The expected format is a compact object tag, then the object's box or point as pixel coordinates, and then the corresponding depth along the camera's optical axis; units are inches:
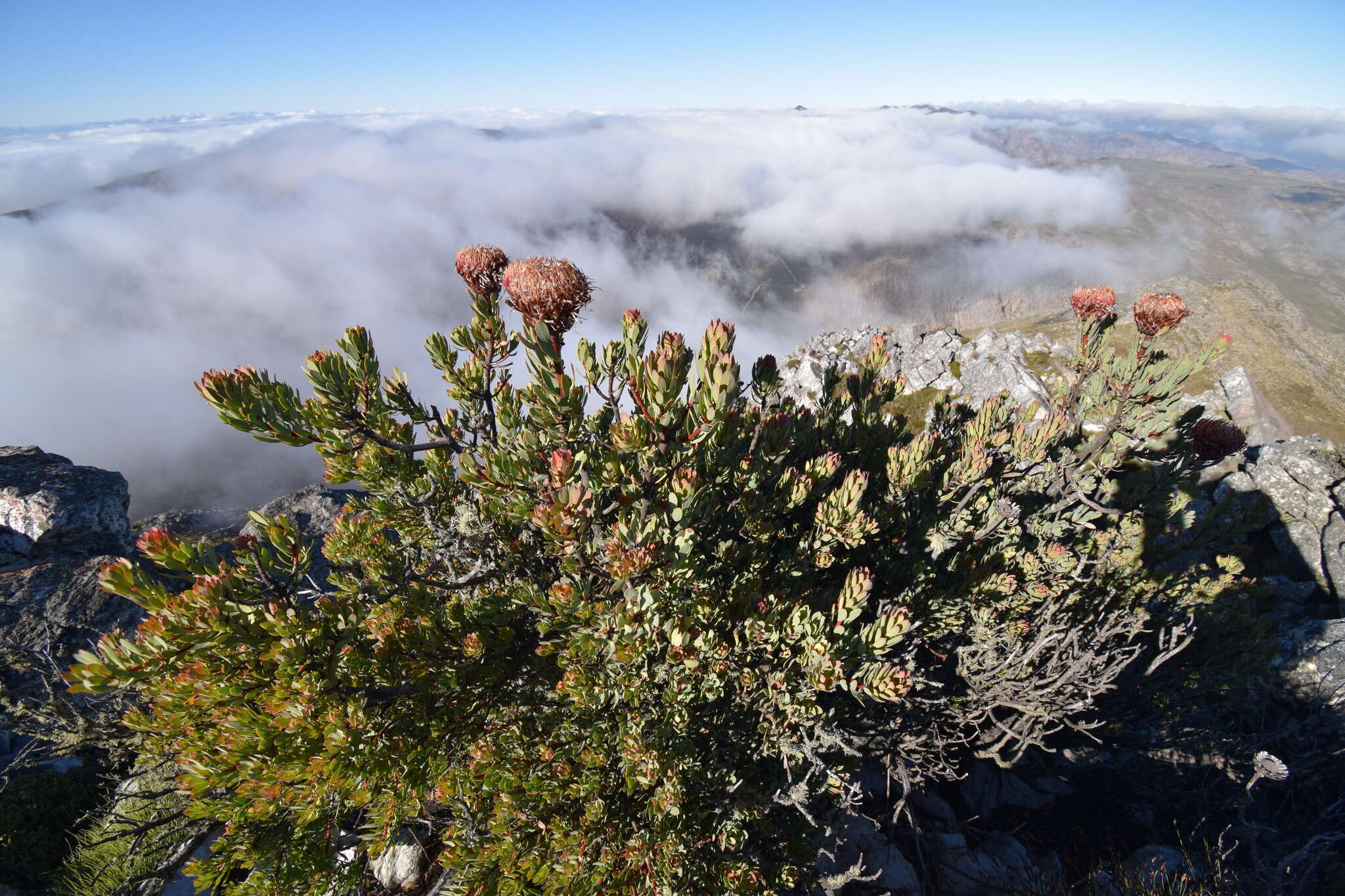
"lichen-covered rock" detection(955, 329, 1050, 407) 1550.2
